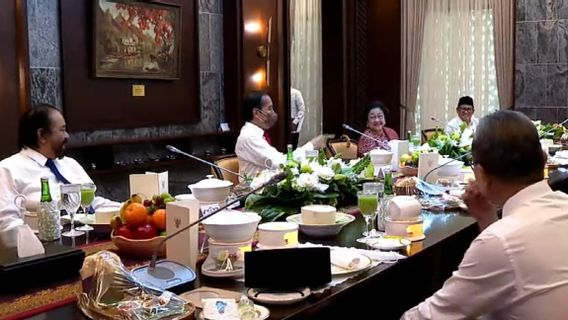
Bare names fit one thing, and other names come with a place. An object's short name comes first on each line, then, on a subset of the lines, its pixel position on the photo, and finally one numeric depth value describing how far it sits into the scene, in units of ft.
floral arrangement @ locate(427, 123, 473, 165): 13.57
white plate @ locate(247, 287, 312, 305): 5.55
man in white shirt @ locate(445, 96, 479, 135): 23.21
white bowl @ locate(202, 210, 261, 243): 6.56
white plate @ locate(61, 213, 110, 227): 8.90
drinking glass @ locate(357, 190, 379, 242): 7.91
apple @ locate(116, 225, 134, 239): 7.23
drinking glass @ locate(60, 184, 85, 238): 8.08
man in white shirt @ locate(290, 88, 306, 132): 26.76
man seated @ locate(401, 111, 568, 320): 4.95
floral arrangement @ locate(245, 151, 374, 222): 8.93
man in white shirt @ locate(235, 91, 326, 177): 14.60
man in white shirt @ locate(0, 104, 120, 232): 10.18
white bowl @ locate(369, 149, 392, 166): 13.27
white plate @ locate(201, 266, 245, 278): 6.31
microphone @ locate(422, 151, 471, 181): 11.76
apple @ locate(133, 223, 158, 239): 7.18
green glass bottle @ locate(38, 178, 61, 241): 7.91
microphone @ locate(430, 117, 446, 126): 27.92
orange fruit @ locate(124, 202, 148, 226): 7.25
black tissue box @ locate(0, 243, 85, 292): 6.09
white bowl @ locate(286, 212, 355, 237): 7.97
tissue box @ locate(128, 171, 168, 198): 8.89
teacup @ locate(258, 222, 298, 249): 7.04
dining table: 5.58
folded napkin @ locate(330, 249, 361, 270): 6.62
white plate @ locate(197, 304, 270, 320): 5.19
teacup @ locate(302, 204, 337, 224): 8.00
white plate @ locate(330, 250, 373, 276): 6.50
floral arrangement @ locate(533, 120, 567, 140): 17.96
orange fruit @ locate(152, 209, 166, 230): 7.20
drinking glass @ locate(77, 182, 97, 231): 8.55
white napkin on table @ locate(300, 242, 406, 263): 6.99
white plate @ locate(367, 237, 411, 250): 7.44
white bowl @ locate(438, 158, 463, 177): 12.05
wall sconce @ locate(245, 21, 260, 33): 21.76
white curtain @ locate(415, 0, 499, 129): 27.14
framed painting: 17.17
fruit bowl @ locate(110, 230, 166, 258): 7.04
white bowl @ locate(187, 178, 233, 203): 9.50
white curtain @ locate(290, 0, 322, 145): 28.32
